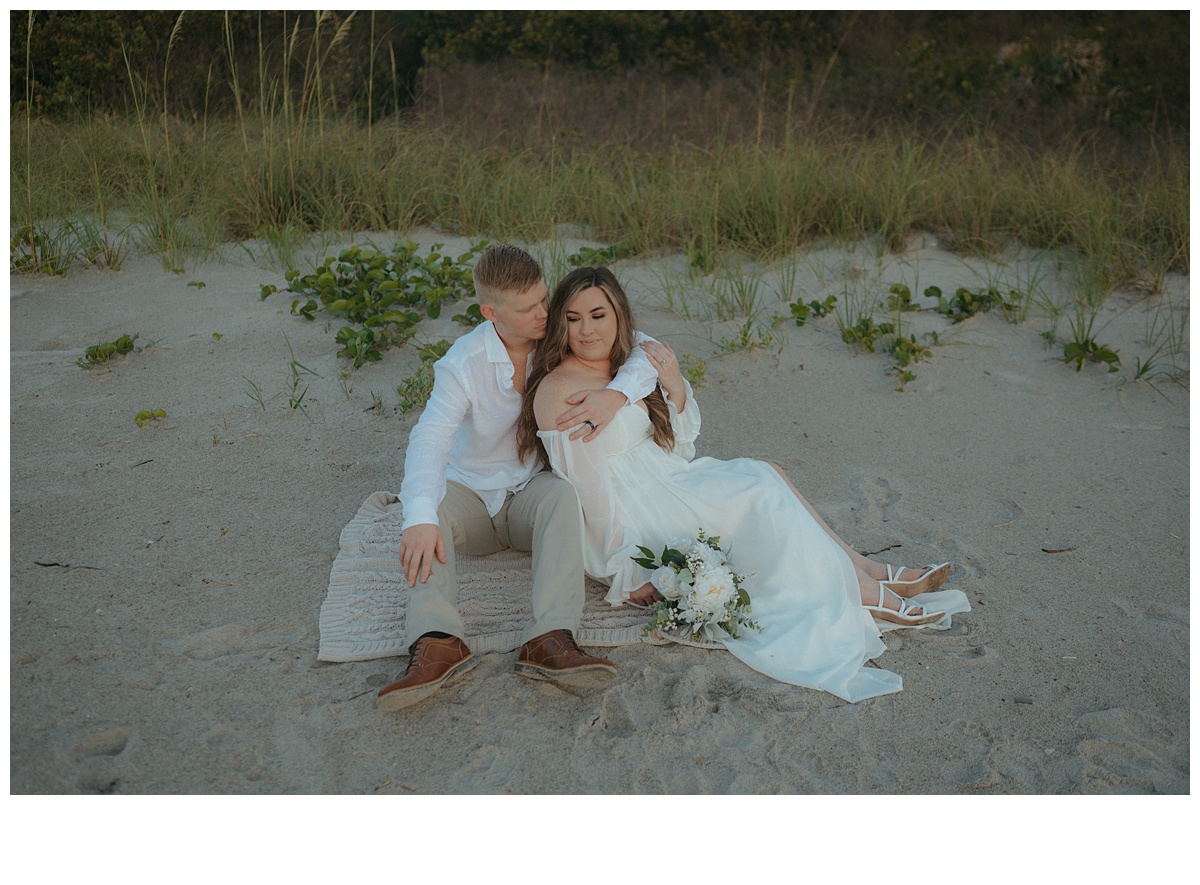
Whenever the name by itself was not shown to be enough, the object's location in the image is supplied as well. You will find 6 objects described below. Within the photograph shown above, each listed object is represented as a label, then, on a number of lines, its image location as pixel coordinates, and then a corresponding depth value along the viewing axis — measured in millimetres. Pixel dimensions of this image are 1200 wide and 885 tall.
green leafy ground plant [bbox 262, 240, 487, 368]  5141
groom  2787
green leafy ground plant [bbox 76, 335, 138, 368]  4969
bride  3092
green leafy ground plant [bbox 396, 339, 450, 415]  4613
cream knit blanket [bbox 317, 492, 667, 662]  3041
